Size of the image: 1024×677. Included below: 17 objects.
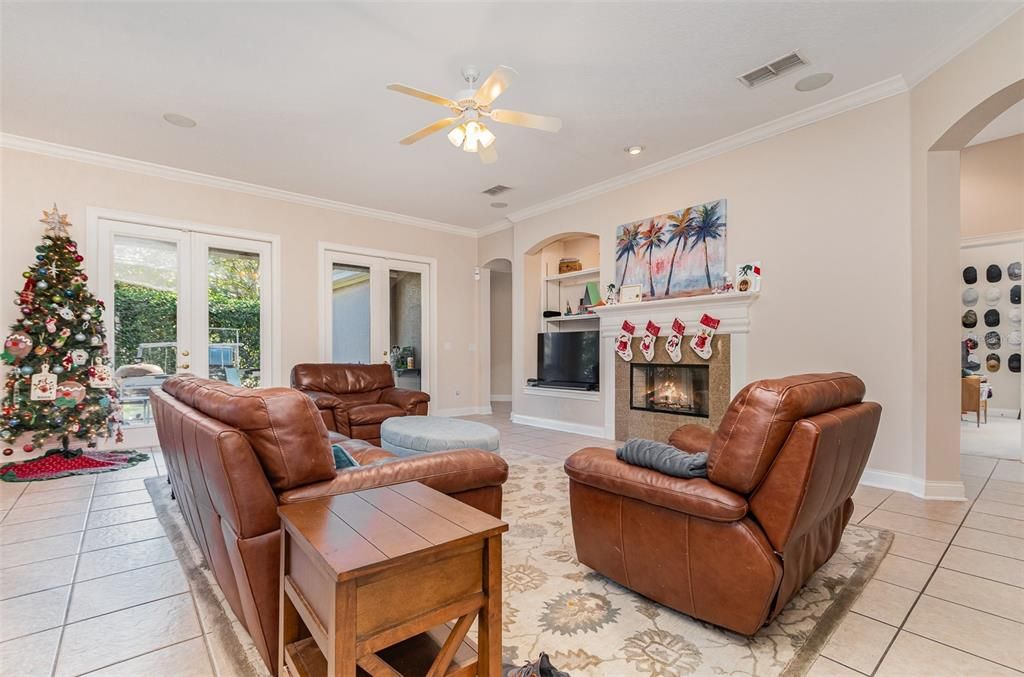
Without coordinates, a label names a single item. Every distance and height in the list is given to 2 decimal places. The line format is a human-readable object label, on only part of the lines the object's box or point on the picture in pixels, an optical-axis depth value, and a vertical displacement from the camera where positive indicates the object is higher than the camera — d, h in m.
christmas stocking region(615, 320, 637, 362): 5.06 -0.03
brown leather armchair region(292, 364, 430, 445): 4.66 -0.62
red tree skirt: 3.76 -1.07
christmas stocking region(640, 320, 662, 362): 4.82 -0.01
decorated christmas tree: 3.92 -0.10
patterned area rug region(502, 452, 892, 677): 1.55 -1.10
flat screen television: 5.81 -0.27
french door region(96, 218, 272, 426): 4.68 +0.41
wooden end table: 1.00 -0.60
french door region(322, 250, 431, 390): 6.14 +0.39
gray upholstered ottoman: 3.22 -0.70
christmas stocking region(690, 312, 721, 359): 4.36 +0.02
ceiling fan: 2.79 +1.47
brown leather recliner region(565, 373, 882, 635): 1.50 -0.60
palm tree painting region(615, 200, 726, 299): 4.42 +0.91
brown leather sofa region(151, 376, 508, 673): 1.38 -0.45
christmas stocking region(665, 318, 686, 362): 4.59 -0.03
